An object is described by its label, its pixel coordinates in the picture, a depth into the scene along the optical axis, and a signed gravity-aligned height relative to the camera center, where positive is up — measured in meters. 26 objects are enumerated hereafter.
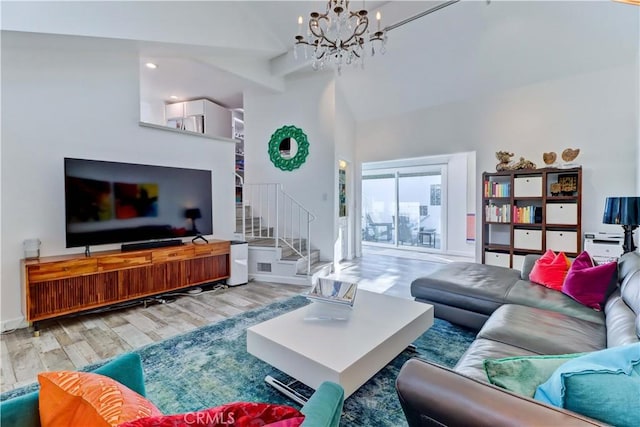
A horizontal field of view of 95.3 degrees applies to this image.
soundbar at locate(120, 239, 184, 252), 3.38 -0.45
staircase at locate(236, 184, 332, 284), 4.46 -0.55
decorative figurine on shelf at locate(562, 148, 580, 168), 3.82 +0.66
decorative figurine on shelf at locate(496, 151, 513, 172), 4.37 +0.69
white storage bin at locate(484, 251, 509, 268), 4.46 -0.82
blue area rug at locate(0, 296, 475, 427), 1.71 -1.15
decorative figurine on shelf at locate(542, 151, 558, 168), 4.00 +0.66
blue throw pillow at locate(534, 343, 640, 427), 0.75 -0.49
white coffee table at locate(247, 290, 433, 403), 1.50 -0.79
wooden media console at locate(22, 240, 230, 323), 2.71 -0.75
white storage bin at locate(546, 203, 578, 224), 3.89 -0.10
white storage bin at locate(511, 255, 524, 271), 4.37 -0.83
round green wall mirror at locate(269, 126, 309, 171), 5.38 +1.12
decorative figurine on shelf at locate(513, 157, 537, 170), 4.20 +0.60
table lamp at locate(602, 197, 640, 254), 2.72 -0.07
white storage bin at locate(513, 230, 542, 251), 4.18 -0.49
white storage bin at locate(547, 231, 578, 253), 3.92 -0.48
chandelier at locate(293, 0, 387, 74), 2.79 +1.75
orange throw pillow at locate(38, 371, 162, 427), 0.66 -0.46
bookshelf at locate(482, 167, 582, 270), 3.94 -0.11
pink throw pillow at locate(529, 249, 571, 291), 2.46 -0.57
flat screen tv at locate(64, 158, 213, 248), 3.03 +0.07
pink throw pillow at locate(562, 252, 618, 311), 2.09 -0.57
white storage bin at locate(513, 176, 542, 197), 4.14 +0.28
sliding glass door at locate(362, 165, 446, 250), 7.15 -0.01
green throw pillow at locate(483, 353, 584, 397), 0.94 -0.55
